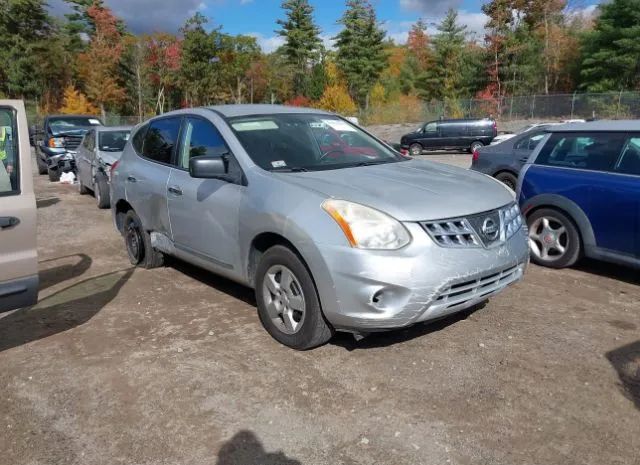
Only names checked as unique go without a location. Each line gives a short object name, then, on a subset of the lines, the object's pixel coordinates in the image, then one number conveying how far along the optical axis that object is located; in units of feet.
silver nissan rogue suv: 11.12
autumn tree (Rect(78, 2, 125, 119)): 169.37
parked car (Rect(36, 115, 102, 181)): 48.08
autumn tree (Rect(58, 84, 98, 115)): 166.81
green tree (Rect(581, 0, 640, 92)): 129.59
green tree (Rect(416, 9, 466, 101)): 169.37
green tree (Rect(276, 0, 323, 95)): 191.52
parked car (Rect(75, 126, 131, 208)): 33.47
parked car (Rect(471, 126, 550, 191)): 32.53
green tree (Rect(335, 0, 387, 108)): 174.81
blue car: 17.21
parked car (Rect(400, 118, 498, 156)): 86.58
